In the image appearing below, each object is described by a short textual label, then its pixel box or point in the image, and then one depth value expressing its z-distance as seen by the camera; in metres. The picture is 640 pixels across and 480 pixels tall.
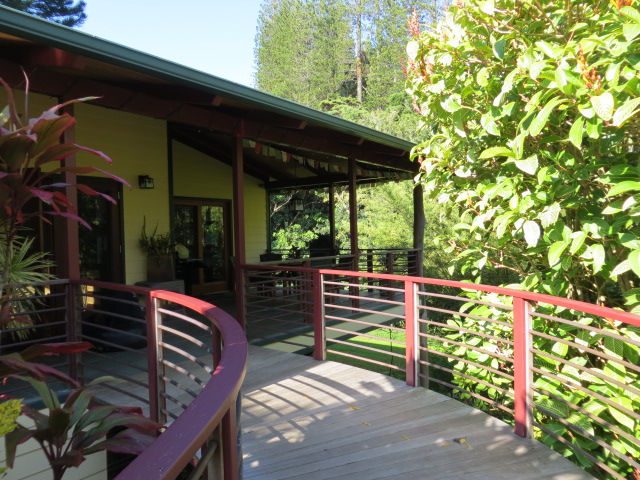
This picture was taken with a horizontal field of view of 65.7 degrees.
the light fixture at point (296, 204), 11.14
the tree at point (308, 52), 28.22
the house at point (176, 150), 3.69
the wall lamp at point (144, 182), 7.11
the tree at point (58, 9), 19.23
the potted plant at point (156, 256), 7.10
